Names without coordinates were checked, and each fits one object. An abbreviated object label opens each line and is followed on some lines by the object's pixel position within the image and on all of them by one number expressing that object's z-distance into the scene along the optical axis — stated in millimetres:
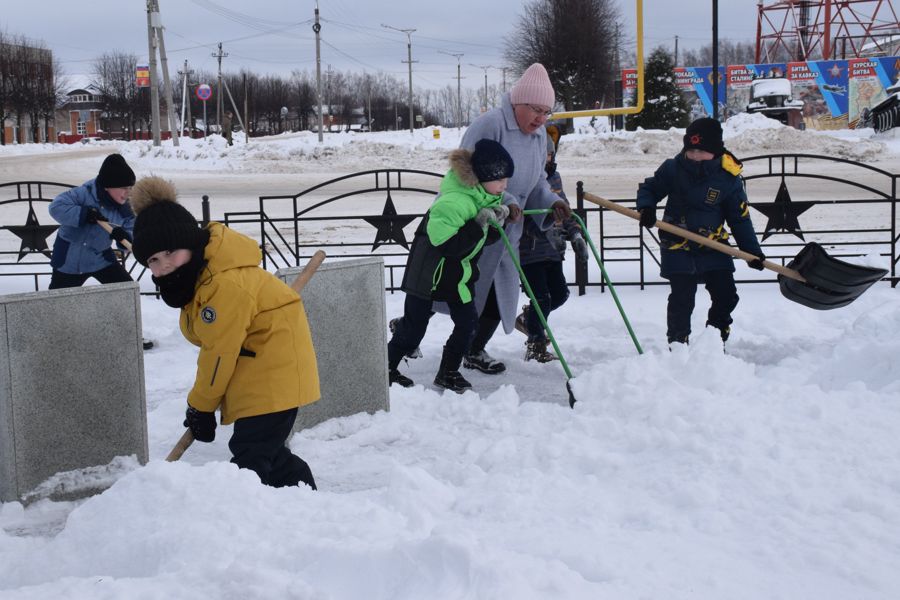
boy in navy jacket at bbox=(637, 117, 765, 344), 5738
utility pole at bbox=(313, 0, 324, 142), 37688
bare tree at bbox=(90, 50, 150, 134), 76125
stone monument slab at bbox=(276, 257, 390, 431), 4766
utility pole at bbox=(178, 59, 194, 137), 58719
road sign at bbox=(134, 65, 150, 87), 50500
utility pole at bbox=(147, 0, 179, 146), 33281
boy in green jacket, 5027
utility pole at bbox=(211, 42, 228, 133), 60969
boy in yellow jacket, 3270
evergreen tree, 34375
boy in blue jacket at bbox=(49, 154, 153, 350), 6211
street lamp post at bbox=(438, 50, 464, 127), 70500
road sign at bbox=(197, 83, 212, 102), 36203
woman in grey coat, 5496
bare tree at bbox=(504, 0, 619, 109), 40062
